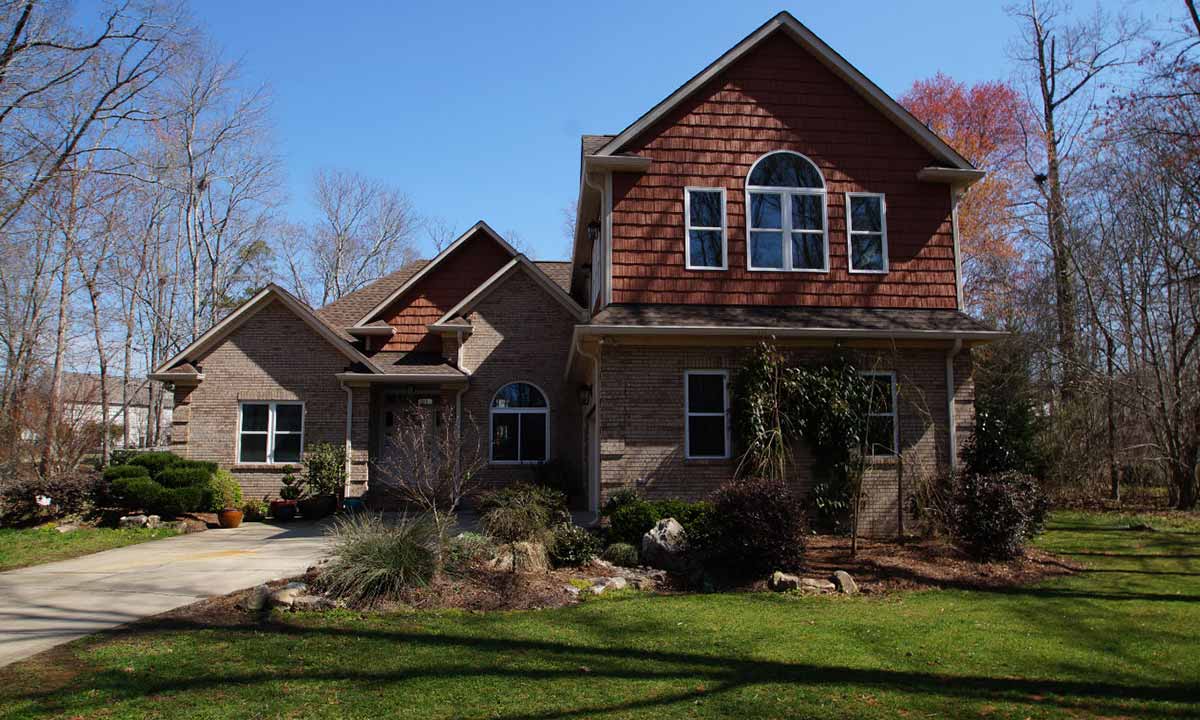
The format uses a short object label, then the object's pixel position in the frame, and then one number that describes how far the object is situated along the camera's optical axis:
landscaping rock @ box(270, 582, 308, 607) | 8.34
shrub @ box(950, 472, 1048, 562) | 10.51
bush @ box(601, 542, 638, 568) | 10.71
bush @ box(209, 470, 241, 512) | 16.64
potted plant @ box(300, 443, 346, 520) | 17.41
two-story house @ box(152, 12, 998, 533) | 12.95
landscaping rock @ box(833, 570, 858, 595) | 9.36
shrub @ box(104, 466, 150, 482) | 15.85
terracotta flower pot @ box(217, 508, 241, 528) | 16.30
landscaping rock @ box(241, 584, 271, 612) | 8.27
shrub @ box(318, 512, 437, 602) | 8.48
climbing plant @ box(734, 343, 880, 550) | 12.78
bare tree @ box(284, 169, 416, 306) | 42.00
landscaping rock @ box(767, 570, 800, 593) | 9.35
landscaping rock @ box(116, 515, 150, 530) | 15.58
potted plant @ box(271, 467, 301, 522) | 17.12
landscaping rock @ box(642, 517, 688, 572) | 10.50
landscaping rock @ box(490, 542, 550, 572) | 9.82
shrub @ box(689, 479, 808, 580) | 9.80
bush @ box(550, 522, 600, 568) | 10.46
